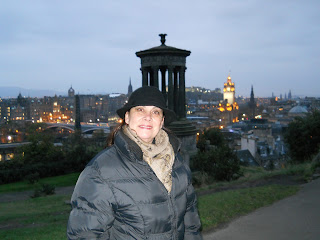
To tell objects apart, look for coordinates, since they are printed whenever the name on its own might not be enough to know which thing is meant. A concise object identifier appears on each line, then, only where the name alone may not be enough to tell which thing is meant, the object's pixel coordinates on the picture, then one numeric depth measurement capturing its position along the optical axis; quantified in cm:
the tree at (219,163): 1055
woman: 188
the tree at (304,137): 1576
